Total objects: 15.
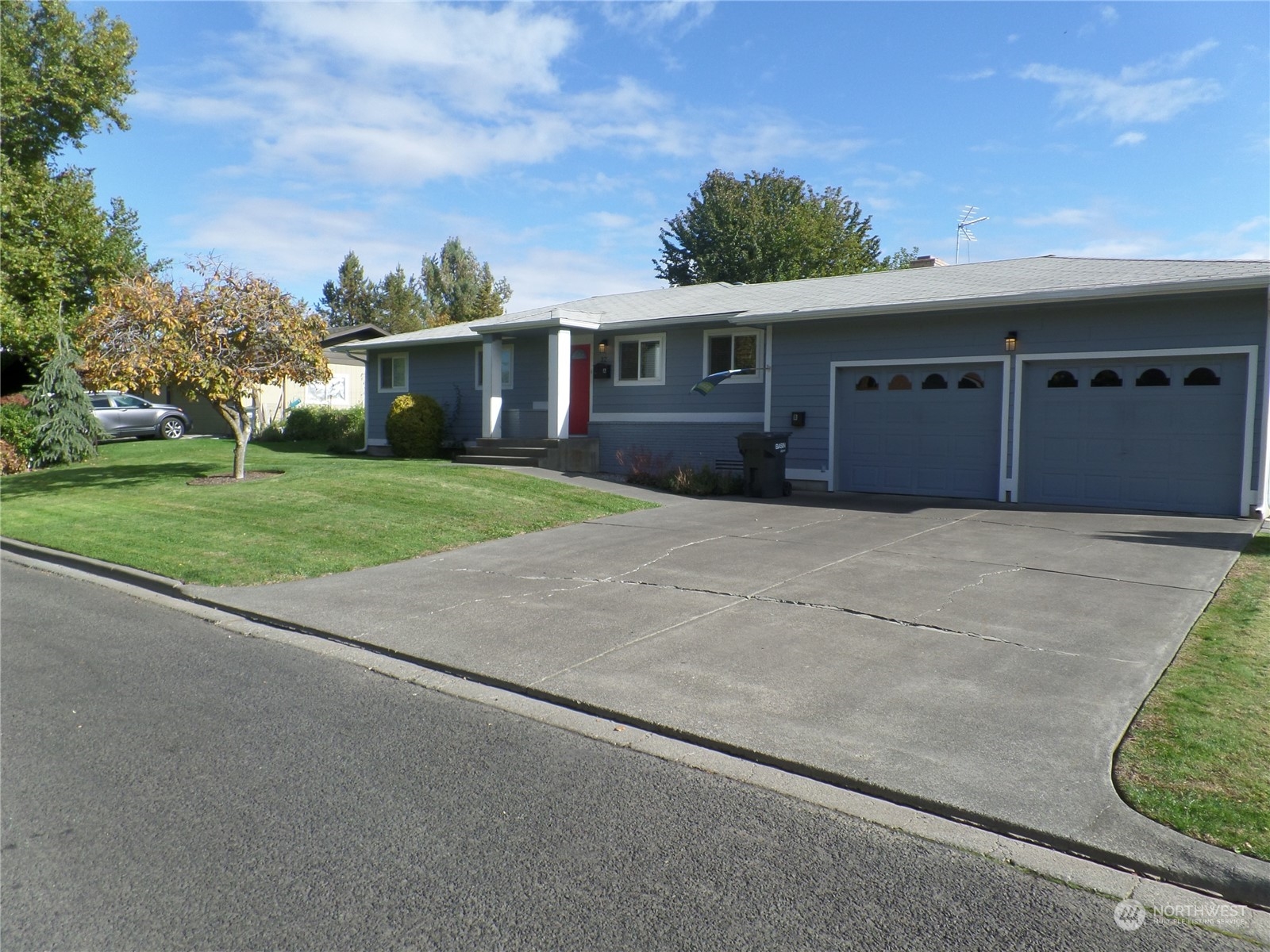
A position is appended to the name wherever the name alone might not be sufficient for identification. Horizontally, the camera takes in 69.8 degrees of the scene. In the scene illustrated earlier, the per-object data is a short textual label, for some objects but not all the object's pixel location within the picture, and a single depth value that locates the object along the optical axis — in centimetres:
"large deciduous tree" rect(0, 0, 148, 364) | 2609
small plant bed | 1593
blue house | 1227
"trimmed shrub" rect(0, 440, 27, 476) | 2003
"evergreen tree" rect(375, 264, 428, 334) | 5566
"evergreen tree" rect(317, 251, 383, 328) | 6050
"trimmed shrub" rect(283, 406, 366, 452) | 2642
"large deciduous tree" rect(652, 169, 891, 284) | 4138
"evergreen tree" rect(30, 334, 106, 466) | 2077
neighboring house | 3122
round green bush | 2142
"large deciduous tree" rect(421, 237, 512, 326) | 5388
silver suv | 2720
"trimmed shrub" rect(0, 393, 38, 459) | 2058
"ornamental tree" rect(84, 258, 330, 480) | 1393
